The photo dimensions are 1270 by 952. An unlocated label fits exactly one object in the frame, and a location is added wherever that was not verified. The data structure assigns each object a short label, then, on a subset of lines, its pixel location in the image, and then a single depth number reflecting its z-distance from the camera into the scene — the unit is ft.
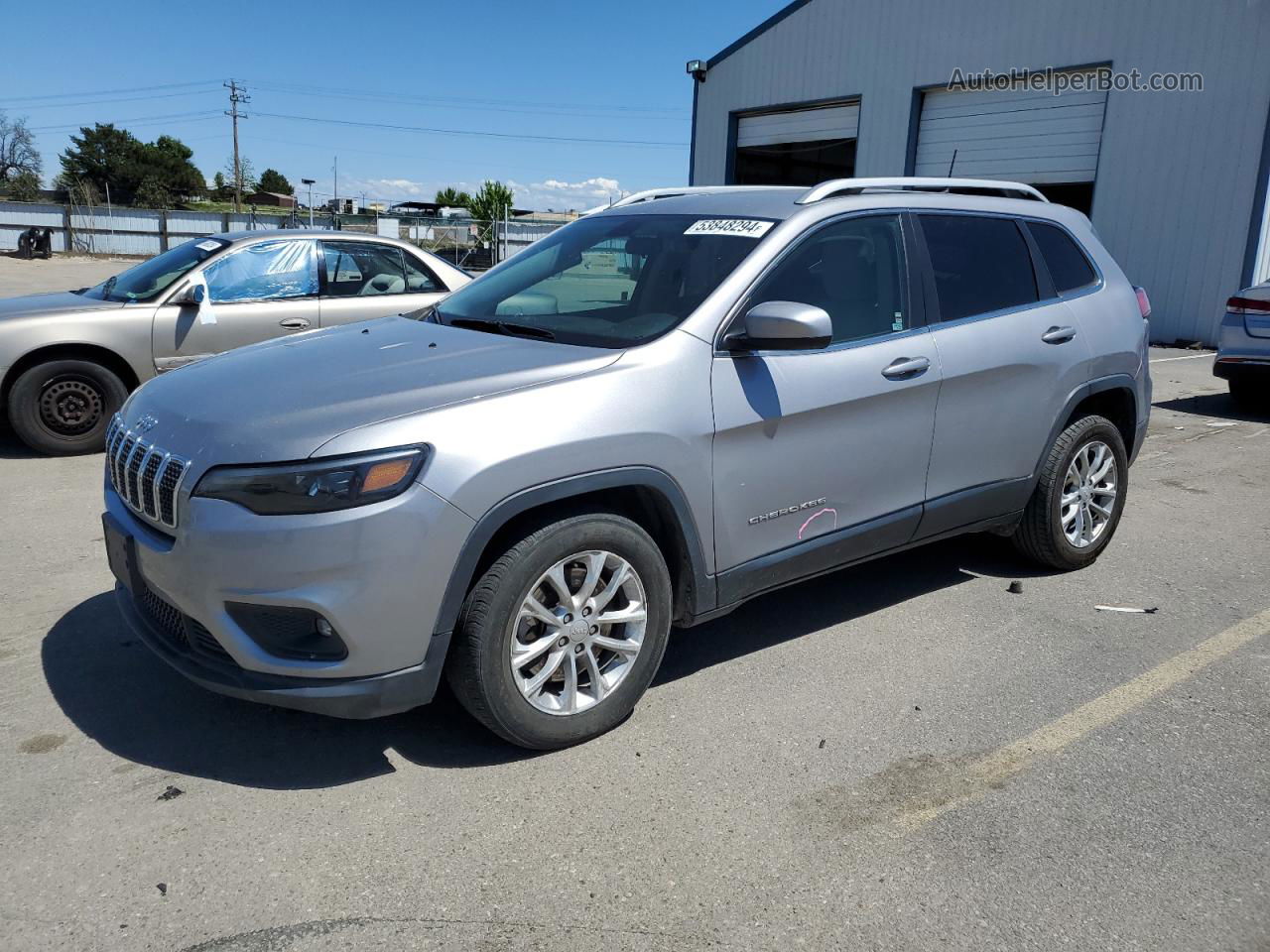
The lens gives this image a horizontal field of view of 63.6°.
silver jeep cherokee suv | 9.37
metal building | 50.26
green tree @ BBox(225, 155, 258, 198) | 265.09
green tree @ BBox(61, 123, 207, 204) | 239.03
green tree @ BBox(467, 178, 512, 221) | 193.49
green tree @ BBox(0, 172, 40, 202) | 199.62
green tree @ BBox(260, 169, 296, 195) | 347.91
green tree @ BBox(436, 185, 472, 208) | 252.83
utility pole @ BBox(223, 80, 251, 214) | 213.34
